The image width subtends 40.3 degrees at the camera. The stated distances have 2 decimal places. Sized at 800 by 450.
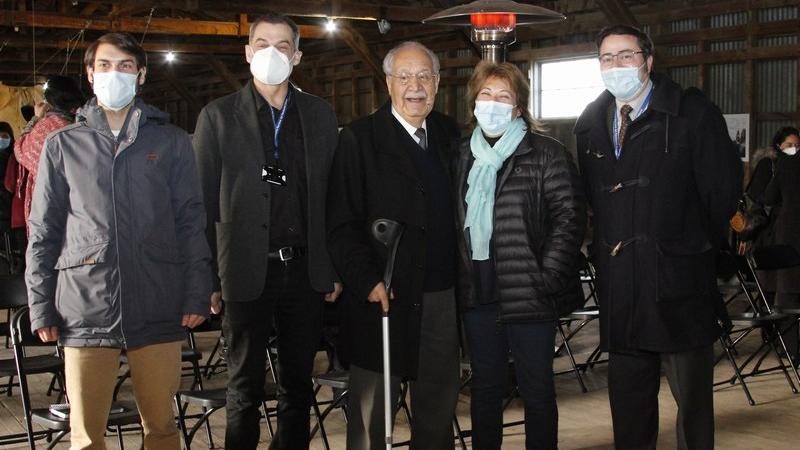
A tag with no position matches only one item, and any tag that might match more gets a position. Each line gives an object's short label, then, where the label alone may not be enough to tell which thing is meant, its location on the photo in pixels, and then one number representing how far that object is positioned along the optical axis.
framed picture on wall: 13.59
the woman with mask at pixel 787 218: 6.89
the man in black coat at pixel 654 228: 3.61
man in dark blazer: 3.65
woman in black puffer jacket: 3.70
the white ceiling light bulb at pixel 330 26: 16.05
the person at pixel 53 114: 4.88
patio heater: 5.79
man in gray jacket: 3.25
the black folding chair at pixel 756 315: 5.91
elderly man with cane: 3.53
